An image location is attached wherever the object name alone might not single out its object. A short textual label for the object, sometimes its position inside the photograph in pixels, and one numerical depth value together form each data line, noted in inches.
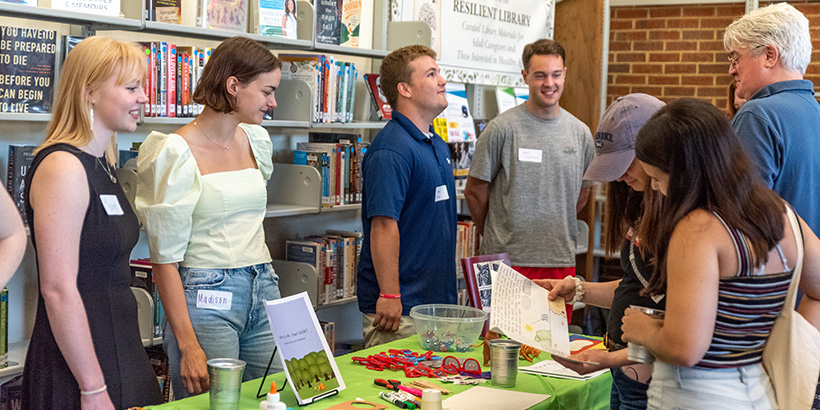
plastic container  90.5
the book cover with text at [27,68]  99.7
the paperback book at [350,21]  156.0
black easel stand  72.5
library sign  176.6
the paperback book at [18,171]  102.7
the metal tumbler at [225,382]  66.1
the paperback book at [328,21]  144.6
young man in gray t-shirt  140.6
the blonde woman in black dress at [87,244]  71.2
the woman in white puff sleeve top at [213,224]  84.7
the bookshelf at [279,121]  110.2
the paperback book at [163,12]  118.5
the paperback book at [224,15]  126.0
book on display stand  70.3
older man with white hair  89.8
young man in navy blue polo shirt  106.6
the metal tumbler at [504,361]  78.7
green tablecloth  71.7
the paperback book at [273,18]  132.4
